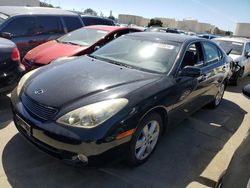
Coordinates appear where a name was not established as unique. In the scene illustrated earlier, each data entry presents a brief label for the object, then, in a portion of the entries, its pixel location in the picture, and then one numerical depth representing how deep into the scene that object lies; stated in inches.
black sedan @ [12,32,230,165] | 72.4
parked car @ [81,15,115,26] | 284.0
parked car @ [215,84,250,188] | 53.7
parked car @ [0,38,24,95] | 118.1
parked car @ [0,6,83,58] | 180.9
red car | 160.0
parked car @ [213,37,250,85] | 223.5
